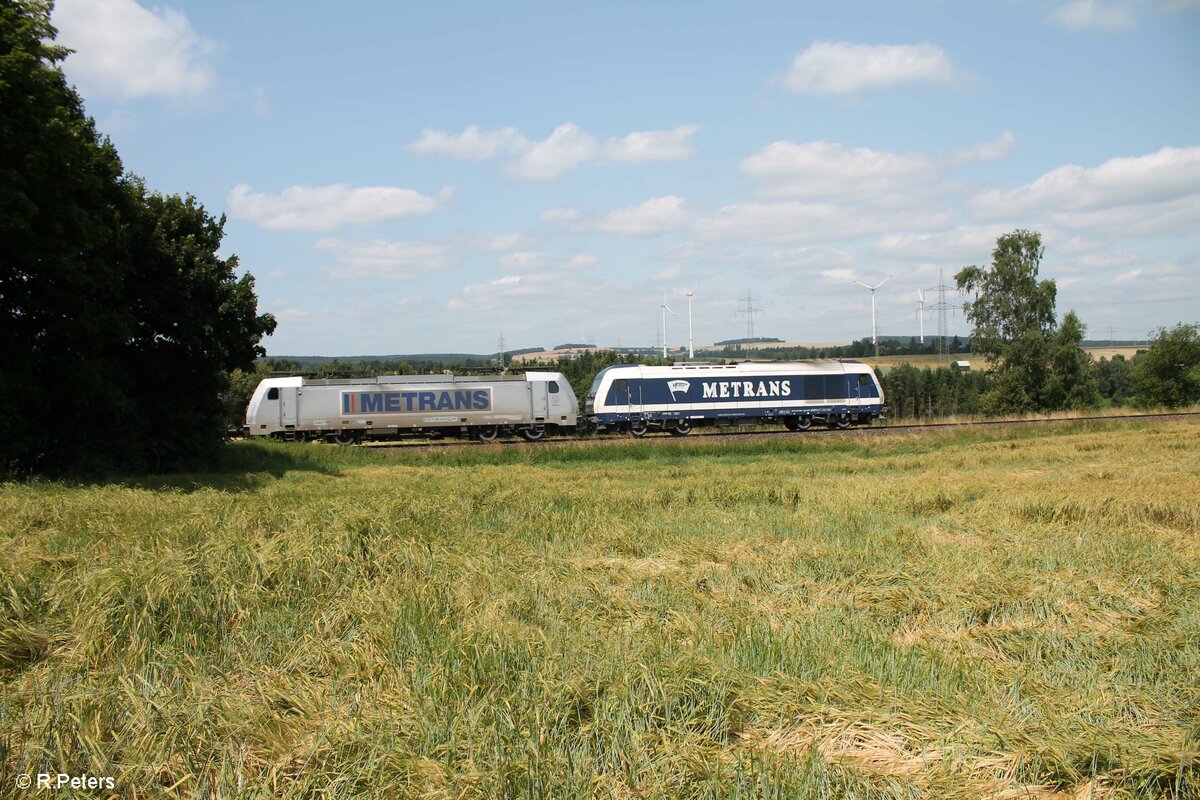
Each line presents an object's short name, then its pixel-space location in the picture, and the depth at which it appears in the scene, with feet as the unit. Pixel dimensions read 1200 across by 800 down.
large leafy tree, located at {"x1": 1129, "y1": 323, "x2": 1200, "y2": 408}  186.91
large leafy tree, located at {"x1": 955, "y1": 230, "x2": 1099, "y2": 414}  202.90
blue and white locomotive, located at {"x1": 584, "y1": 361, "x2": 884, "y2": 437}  131.23
